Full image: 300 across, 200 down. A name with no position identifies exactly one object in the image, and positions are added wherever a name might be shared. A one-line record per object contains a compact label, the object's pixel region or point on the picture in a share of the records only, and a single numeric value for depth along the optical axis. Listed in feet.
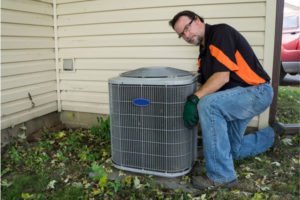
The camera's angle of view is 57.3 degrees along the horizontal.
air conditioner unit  7.80
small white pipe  12.71
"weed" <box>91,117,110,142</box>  11.62
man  7.62
